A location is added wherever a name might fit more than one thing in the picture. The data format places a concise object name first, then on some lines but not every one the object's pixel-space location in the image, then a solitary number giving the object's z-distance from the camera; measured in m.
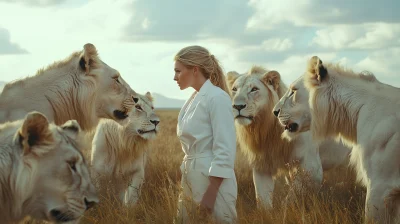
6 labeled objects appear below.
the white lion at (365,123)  4.70
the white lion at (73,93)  5.36
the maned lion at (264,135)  7.05
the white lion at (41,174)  3.21
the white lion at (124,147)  7.44
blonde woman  4.01
